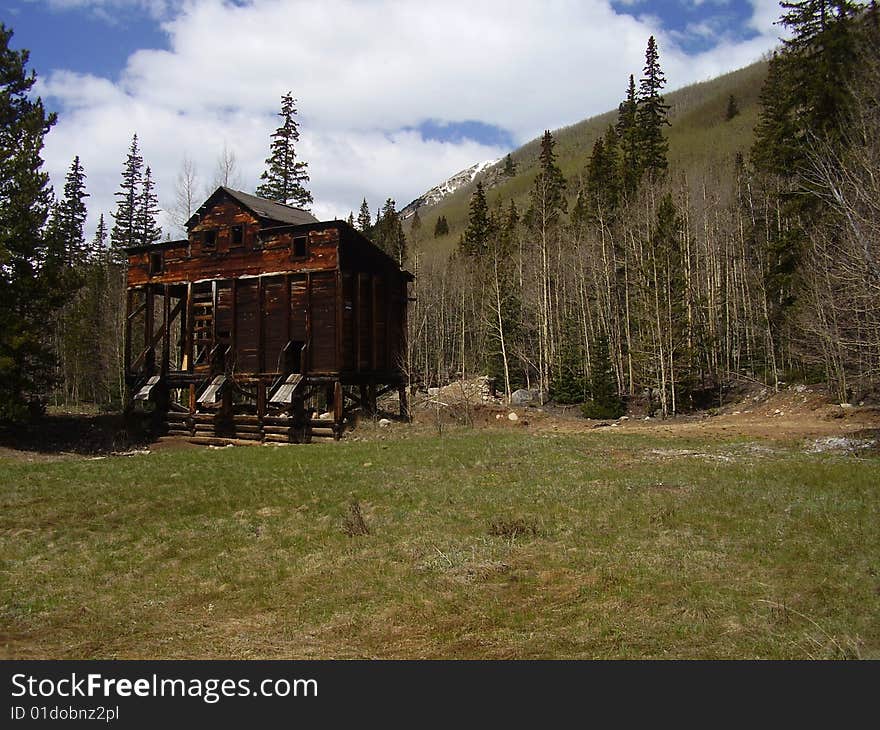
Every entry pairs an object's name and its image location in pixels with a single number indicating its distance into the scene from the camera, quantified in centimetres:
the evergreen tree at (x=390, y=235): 7710
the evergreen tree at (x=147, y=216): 6291
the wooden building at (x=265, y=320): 2765
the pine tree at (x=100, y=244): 7140
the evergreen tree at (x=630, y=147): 6219
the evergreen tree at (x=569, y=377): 4422
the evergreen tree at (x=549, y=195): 4957
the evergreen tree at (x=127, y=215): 6281
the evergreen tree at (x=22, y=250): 2725
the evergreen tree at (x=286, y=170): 5519
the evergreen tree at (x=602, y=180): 6228
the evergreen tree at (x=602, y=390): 3809
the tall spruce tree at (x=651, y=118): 6500
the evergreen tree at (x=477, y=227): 7812
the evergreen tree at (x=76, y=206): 6109
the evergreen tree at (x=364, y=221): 9250
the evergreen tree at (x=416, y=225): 10112
